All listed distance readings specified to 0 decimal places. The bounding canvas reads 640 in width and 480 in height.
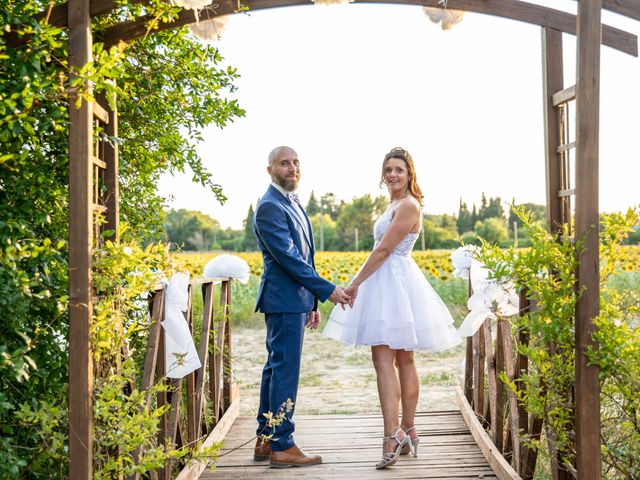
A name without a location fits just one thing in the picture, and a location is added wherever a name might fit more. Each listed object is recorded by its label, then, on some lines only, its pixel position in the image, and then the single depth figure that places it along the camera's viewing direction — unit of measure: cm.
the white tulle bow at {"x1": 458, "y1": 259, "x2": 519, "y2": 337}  398
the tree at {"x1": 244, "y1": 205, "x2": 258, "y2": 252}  3052
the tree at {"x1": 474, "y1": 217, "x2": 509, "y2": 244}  2747
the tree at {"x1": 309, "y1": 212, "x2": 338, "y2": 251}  3431
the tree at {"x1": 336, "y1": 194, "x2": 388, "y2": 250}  3372
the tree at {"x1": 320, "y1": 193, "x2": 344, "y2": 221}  3541
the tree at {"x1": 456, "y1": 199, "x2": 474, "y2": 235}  2936
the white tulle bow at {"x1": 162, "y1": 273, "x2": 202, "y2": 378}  342
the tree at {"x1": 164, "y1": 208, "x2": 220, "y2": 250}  3241
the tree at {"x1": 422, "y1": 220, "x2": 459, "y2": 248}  2905
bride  407
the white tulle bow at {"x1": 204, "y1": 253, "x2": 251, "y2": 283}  504
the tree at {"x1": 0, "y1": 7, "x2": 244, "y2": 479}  239
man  403
